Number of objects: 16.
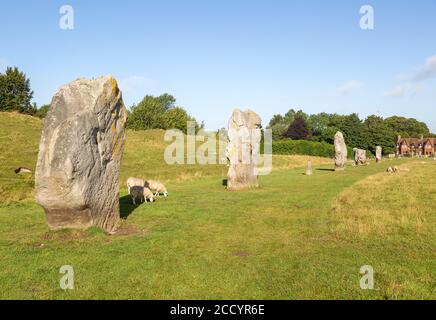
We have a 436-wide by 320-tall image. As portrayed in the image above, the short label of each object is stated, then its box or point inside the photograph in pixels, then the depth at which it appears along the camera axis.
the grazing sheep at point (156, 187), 21.55
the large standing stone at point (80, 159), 11.12
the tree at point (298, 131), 115.06
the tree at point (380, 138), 99.56
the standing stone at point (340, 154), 38.62
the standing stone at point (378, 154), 58.89
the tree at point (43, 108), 103.19
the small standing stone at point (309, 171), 34.52
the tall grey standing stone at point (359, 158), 50.16
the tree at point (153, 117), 93.50
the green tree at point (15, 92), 72.31
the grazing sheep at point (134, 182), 21.11
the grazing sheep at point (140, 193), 18.81
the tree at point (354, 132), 100.81
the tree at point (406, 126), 151.88
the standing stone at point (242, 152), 24.39
